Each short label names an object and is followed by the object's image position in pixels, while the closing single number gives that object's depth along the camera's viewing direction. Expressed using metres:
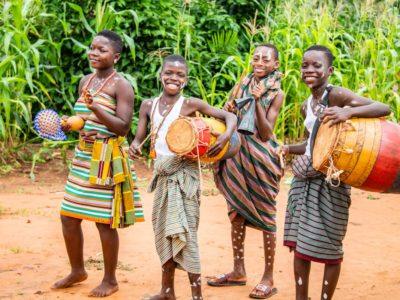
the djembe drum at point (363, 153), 3.54
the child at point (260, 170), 4.58
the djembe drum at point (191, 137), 3.91
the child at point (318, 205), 3.77
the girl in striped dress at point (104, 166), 4.30
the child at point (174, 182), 4.03
